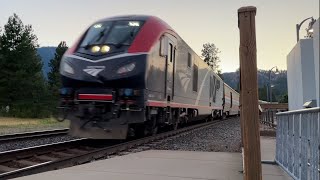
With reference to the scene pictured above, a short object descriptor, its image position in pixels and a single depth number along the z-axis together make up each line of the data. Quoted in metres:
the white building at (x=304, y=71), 12.91
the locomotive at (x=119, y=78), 11.01
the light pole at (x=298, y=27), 22.03
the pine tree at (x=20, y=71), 53.12
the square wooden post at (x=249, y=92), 3.89
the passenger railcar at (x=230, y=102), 34.78
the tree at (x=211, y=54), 121.94
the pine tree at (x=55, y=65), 74.63
